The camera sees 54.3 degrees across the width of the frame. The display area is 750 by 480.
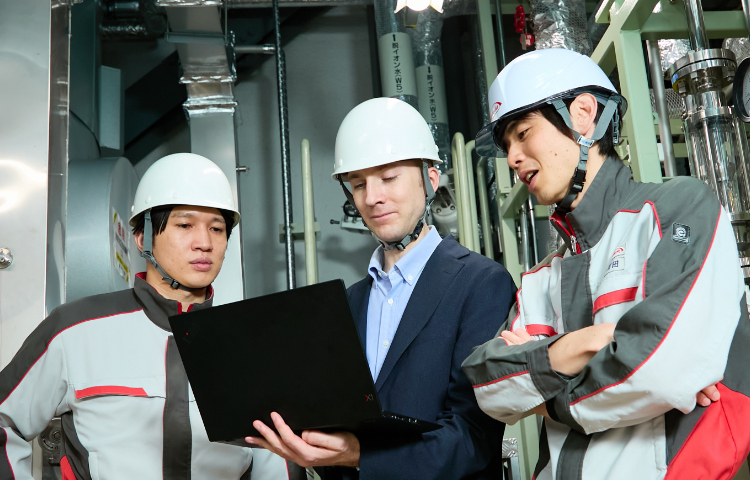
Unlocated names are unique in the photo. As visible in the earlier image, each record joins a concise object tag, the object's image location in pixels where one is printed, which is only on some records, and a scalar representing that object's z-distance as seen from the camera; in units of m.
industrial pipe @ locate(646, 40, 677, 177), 1.95
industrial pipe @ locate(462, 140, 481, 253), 3.39
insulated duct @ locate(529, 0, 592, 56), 3.29
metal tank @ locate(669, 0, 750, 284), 1.77
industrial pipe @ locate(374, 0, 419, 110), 4.03
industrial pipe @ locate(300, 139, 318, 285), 3.52
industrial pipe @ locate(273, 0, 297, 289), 3.86
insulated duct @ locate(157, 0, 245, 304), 3.28
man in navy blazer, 1.40
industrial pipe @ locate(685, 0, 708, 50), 1.78
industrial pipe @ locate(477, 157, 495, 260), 3.72
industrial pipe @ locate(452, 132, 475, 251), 3.37
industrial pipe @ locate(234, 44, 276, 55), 4.13
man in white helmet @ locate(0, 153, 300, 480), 1.72
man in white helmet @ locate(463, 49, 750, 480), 1.10
